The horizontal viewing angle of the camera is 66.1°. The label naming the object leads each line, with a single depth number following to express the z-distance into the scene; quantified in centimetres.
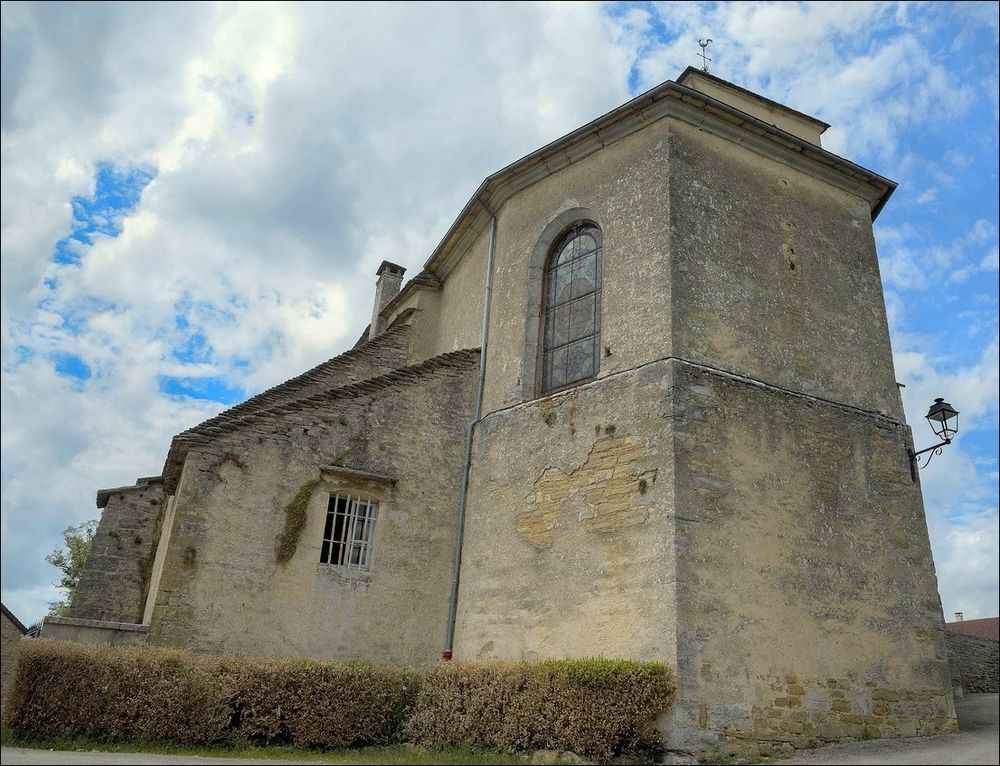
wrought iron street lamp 1070
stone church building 886
